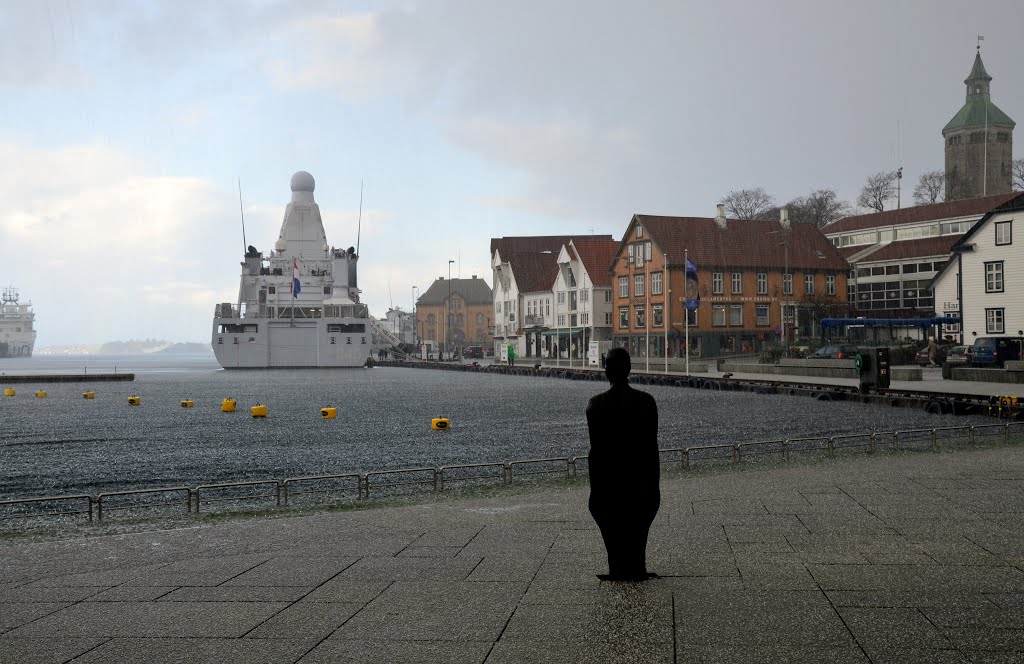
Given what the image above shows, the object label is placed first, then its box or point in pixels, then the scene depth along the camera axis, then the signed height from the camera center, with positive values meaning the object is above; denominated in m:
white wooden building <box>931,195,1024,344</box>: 57.41 +4.61
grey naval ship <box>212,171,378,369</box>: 102.75 +4.32
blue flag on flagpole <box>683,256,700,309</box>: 56.00 +3.94
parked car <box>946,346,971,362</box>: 52.21 -0.27
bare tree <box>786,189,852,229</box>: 119.06 +17.92
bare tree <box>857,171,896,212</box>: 117.19 +19.54
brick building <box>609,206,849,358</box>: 79.12 +5.75
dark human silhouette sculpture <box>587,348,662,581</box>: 7.59 -0.90
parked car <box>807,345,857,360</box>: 58.38 -0.16
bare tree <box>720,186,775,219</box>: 113.50 +17.70
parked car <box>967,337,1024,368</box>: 49.31 -0.17
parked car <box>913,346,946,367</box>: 57.44 -0.47
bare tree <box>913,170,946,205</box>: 119.31 +20.68
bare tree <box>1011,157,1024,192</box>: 104.38 +19.99
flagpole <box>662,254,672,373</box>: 75.24 +4.32
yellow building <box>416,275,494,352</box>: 193.25 +7.86
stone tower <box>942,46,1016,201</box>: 148.25 +32.96
